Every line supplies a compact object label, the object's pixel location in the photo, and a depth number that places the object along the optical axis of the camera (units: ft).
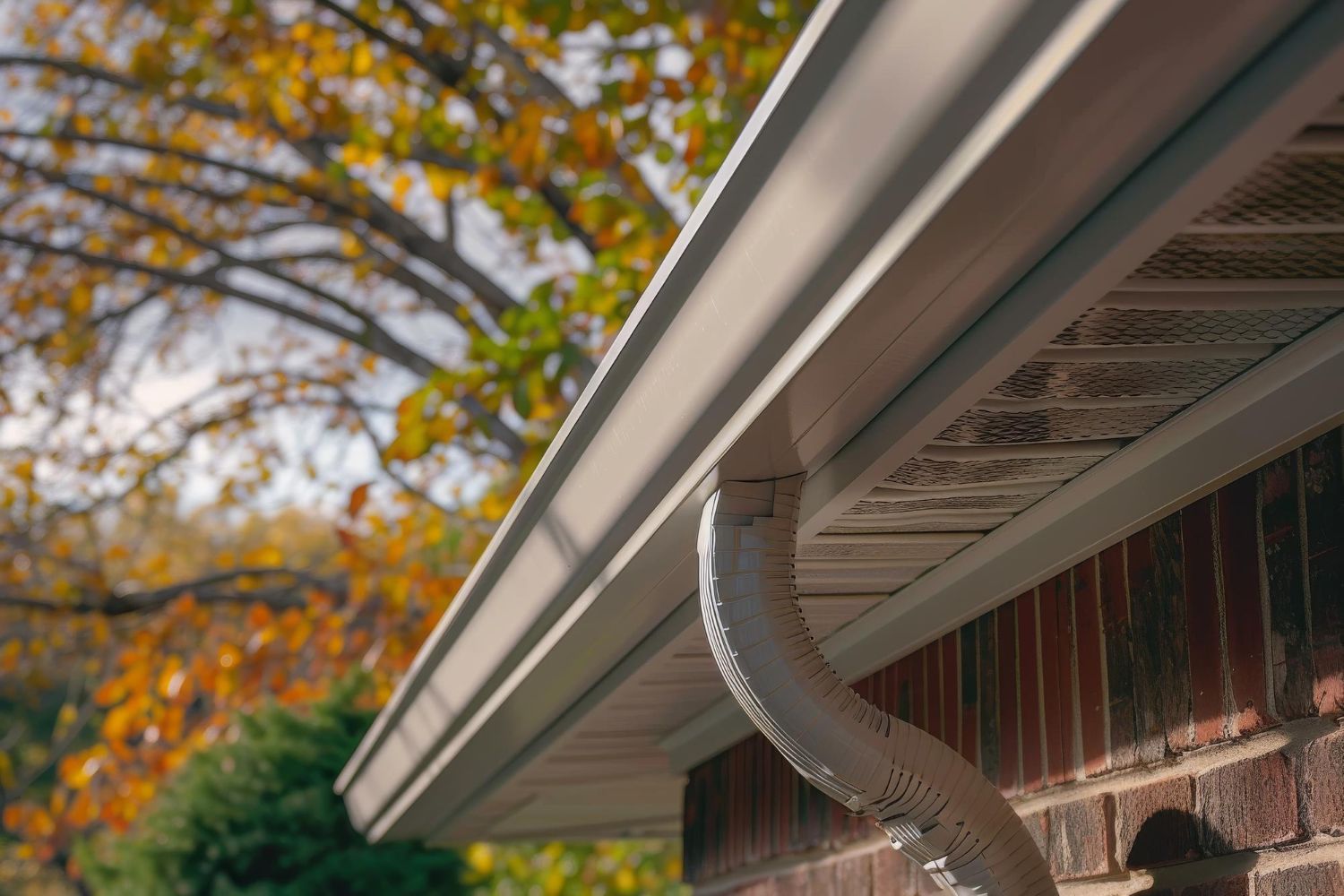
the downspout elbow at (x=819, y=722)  4.34
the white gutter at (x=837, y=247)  2.46
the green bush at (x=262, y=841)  16.72
